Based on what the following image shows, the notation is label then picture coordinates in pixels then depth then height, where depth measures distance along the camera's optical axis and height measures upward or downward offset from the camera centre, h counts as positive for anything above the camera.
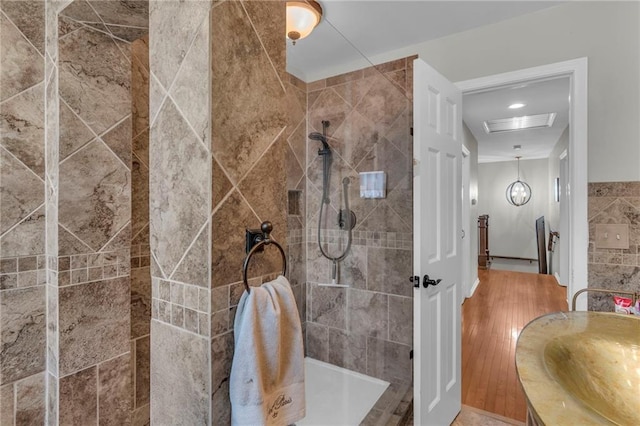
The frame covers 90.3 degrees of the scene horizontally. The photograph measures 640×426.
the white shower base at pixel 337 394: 1.90 -1.18
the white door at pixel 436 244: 1.69 -0.18
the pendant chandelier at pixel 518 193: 7.48 +0.45
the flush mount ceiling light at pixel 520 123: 3.95 +1.19
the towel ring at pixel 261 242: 0.81 -0.08
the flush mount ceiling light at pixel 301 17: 1.62 +1.03
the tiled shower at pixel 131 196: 0.77 +0.05
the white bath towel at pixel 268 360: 0.75 -0.37
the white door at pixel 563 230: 4.61 -0.27
